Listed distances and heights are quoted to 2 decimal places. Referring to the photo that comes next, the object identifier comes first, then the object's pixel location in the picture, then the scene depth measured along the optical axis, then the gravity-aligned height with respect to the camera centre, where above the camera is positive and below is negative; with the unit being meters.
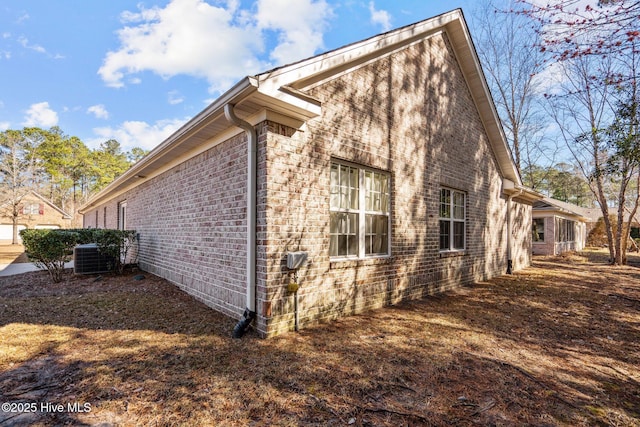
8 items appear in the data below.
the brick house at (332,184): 4.15 +0.71
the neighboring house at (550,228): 18.69 -0.37
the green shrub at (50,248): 7.96 -0.71
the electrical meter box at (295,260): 4.12 -0.52
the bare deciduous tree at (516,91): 17.36 +8.32
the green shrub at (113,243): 8.64 -0.61
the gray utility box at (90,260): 8.48 -1.10
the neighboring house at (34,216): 32.22 +0.63
